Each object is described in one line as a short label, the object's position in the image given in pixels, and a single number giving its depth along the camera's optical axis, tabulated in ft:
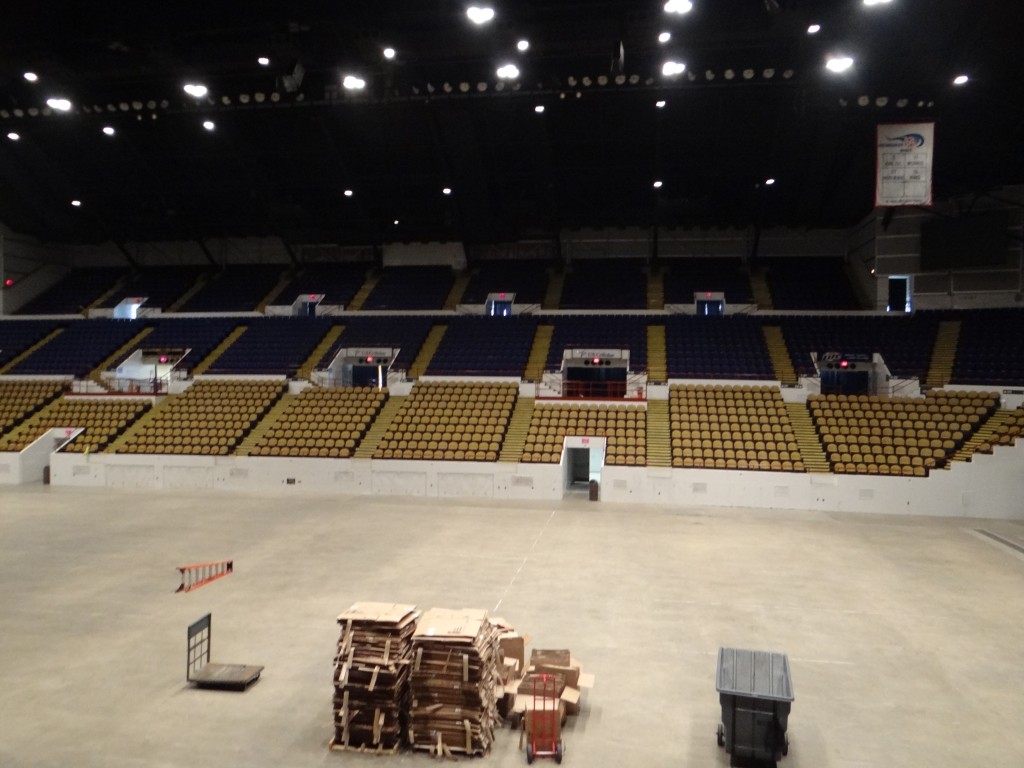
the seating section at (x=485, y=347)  87.56
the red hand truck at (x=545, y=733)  20.59
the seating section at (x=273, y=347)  93.45
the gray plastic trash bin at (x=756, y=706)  19.81
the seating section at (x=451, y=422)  70.54
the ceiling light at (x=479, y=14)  50.42
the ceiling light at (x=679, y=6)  48.21
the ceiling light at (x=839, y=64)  52.70
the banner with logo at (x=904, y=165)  51.31
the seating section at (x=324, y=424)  73.46
